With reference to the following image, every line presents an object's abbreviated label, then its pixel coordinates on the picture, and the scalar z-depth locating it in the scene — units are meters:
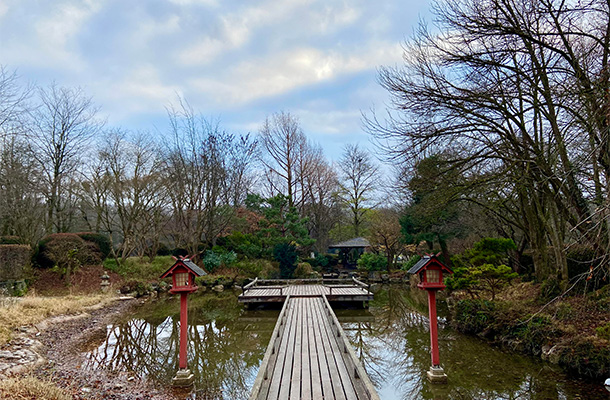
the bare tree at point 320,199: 28.67
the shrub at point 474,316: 8.78
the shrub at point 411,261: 19.98
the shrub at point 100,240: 18.22
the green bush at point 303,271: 21.59
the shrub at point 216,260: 20.14
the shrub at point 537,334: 7.08
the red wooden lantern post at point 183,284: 6.33
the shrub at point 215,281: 18.83
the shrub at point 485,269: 9.62
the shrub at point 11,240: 15.18
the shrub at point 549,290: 8.93
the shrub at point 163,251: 22.72
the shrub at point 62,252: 15.53
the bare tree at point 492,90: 5.95
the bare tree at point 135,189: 19.05
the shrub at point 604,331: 5.97
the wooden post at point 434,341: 6.27
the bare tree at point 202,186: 20.59
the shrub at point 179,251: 22.08
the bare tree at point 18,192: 15.06
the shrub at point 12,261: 13.09
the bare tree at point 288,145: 26.22
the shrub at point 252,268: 20.14
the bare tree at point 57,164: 17.92
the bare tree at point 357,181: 29.12
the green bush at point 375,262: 22.59
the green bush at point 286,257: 20.69
